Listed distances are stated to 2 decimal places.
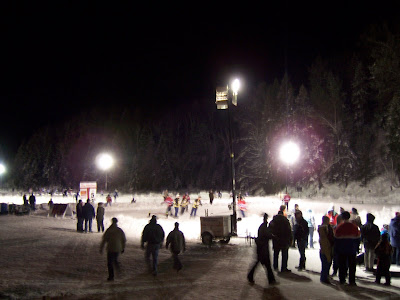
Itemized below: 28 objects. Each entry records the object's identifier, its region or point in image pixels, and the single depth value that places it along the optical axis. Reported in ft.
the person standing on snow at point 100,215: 58.08
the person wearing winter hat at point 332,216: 43.73
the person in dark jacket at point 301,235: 33.30
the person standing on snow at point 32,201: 100.68
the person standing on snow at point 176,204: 82.43
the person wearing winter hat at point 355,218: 39.45
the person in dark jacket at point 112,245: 28.60
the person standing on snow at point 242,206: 77.25
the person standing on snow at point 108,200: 114.52
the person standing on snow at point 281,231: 30.78
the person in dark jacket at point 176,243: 31.68
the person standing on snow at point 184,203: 86.40
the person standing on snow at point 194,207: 79.56
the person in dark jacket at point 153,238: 30.42
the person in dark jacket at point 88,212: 58.09
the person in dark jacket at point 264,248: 26.89
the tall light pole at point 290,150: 120.67
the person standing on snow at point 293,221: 43.38
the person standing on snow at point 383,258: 28.63
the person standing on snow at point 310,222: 44.83
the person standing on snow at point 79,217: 59.01
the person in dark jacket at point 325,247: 28.22
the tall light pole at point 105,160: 131.48
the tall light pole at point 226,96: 55.83
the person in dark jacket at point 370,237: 32.42
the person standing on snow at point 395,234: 33.58
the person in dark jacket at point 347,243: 26.89
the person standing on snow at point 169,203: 85.57
